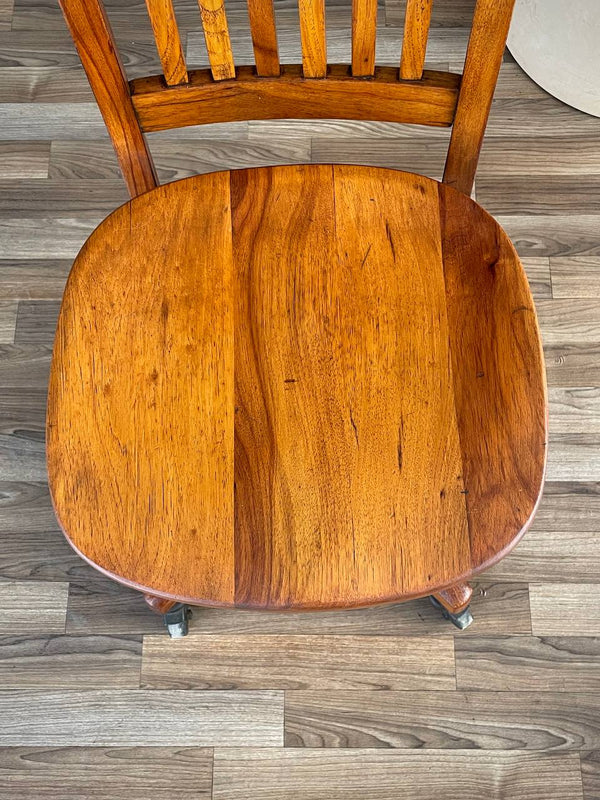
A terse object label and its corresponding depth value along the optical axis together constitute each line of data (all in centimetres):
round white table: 143
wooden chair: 75
